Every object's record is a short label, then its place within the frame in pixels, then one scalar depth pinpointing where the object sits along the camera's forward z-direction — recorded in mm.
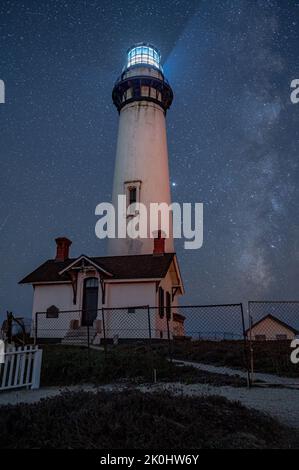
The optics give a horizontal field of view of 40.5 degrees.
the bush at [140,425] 4352
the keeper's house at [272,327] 41438
